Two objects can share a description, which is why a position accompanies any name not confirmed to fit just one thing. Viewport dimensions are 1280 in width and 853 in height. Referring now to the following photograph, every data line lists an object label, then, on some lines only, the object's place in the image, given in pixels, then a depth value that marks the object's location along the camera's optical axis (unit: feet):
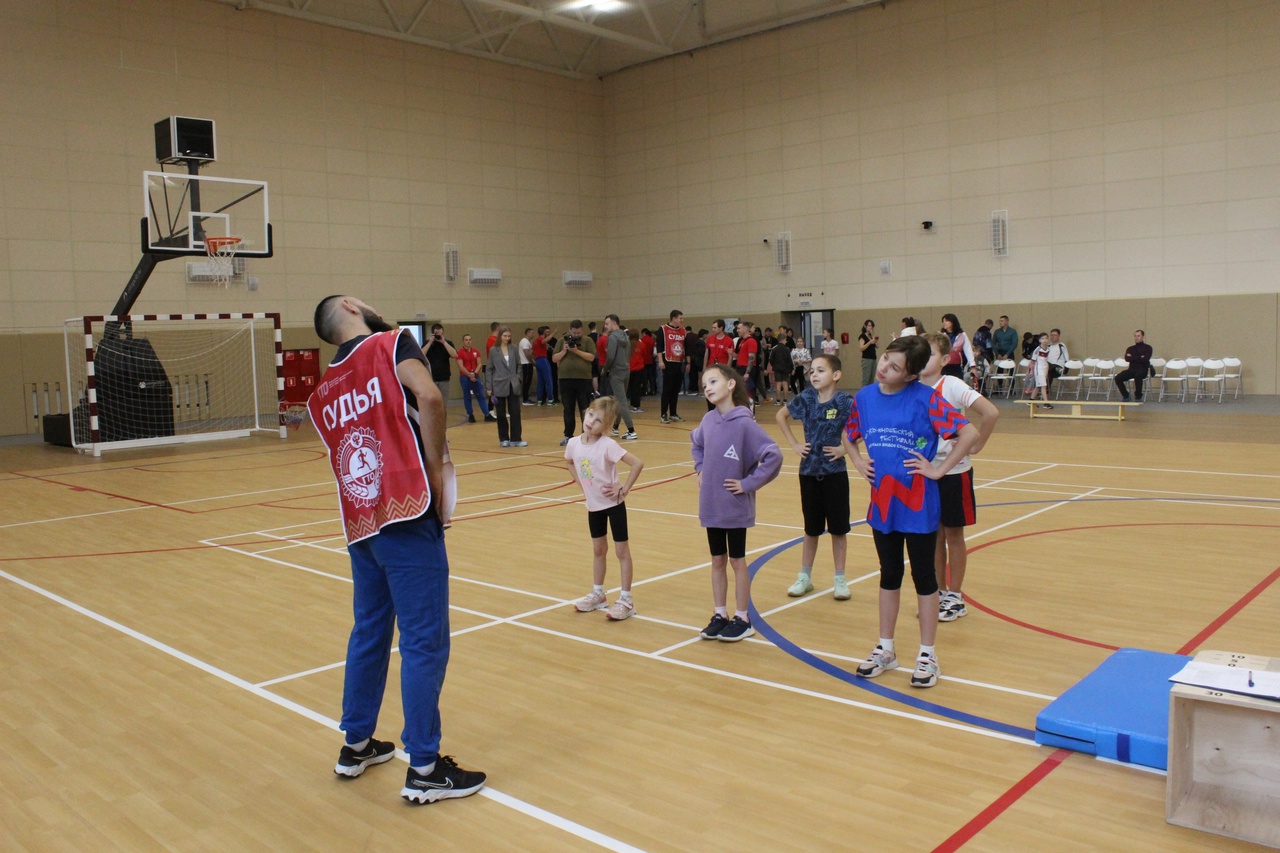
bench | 53.62
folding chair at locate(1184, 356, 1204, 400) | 63.57
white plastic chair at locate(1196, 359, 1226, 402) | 62.76
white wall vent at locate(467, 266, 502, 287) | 82.94
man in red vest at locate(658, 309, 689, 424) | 56.39
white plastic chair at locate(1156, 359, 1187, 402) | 63.57
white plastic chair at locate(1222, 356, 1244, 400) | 62.95
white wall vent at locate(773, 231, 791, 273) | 81.61
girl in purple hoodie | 17.34
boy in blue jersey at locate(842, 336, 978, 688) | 14.74
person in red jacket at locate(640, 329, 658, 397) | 69.77
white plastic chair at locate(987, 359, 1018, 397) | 68.33
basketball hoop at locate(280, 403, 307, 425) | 59.55
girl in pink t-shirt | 19.03
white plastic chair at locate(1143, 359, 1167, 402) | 65.19
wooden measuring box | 10.42
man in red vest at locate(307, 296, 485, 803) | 11.53
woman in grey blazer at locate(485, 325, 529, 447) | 47.55
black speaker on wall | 52.01
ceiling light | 72.54
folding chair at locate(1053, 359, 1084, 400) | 67.00
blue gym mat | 12.17
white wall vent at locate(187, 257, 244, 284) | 66.69
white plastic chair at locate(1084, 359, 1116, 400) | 66.13
